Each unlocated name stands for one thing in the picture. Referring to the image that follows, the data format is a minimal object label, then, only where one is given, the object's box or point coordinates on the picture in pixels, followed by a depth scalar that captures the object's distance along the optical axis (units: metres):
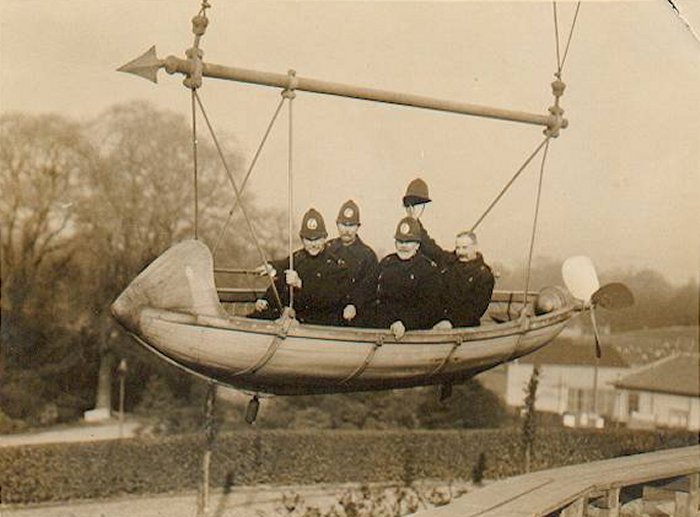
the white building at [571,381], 20.09
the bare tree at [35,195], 16.89
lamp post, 16.75
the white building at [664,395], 15.35
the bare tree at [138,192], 16.50
